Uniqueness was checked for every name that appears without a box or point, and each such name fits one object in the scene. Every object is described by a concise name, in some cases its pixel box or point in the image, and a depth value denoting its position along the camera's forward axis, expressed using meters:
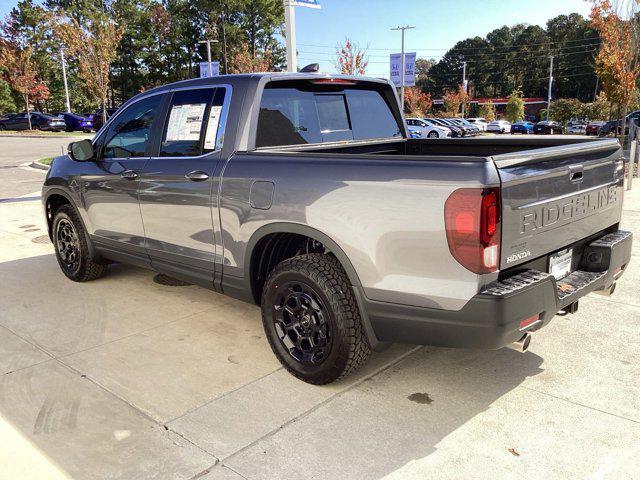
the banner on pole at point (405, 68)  26.30
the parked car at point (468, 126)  38.66
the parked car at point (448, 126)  35.12
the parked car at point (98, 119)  31.49
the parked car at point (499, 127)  46.78
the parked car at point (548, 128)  43.78
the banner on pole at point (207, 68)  25.25
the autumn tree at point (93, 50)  22.64
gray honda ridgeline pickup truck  2.54
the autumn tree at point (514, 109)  52.03
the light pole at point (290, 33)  10.23
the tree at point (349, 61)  30.00
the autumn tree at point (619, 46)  14.55
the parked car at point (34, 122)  36.69
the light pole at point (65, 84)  44.41
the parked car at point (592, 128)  36.90
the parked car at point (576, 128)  42.81
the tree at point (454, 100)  54.34
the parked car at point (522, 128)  45.84
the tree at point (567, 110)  45.44
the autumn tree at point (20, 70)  37.88
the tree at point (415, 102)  49.35
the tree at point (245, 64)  40.16
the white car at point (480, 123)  45.08
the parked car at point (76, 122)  36.94
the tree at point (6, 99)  45.28
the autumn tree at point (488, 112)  60.19
